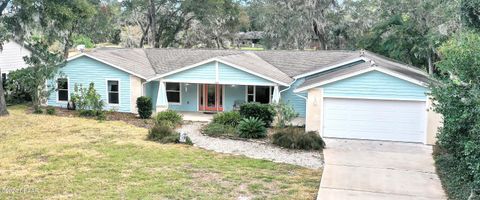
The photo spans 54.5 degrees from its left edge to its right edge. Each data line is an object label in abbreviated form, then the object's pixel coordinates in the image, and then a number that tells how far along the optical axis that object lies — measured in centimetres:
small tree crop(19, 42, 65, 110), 2164
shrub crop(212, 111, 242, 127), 1880
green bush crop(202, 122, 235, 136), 1734
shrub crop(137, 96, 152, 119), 2088
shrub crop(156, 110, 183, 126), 1955
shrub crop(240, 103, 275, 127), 1920
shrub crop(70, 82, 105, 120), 2125
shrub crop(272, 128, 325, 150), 1502
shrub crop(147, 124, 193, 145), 1579
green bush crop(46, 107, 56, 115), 2142
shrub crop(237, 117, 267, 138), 1675
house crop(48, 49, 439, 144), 1689
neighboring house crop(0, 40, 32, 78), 2758
